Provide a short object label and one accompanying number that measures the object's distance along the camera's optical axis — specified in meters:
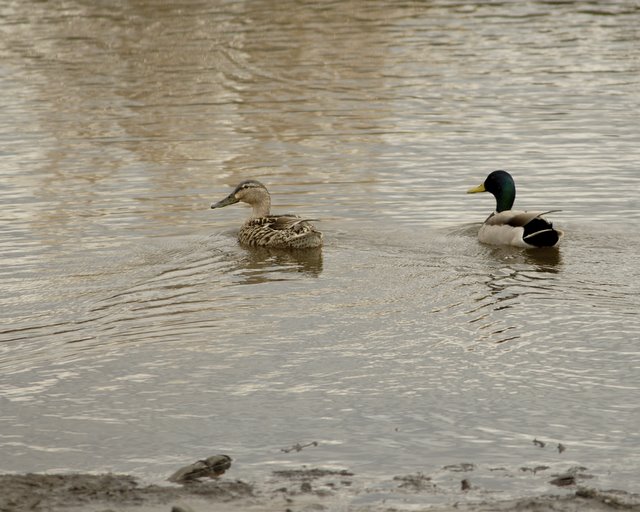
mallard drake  27.72
